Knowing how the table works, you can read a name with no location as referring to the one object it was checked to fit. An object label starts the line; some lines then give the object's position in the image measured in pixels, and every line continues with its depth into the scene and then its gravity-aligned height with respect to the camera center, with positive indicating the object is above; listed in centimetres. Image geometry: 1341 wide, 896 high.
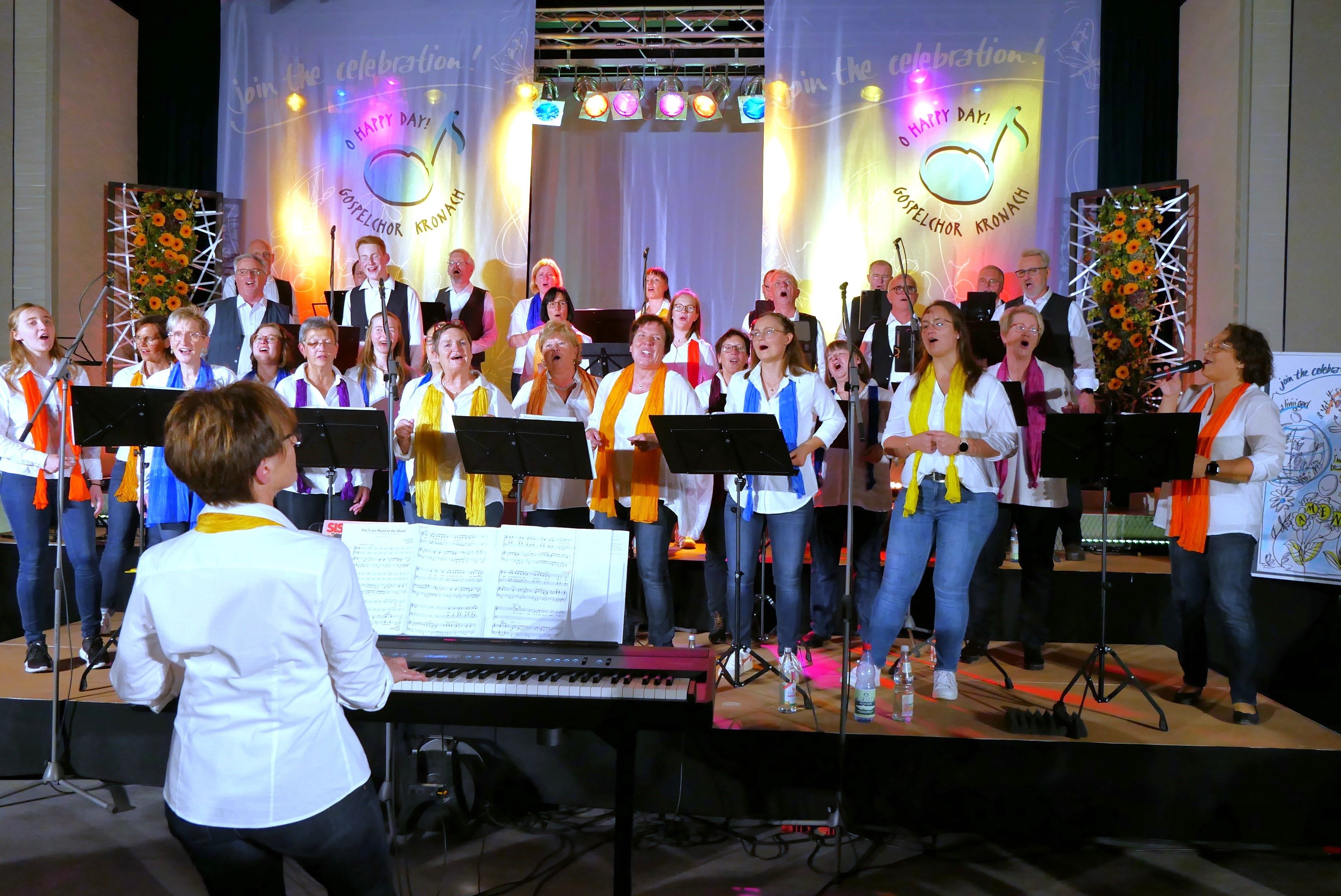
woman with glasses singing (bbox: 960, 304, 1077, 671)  470 -31
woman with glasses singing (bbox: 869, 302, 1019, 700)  388 -19
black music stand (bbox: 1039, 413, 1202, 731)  379 -3
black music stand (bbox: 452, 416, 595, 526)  399 -7
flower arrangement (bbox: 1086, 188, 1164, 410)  718 +106
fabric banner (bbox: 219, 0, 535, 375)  821 +249
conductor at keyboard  166 -39
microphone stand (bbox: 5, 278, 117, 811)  371 -76
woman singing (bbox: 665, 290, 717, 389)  596 +55
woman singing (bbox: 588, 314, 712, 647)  455 -19
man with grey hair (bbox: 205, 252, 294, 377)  660 +74
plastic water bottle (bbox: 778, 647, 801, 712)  383 -97
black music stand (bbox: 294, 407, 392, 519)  414 -5
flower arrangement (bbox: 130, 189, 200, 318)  788 +139
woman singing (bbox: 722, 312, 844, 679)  425 -20
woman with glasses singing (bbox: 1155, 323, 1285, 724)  393 -23
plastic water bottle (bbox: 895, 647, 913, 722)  374 -99
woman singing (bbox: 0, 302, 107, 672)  436 -29
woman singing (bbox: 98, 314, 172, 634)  467 -30
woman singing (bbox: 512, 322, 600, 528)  477 +15
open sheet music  287 -45
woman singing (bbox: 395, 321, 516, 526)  471 -3
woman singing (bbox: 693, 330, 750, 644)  506 -46
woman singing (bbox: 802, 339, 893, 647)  491 -44
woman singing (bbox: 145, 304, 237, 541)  463 +20
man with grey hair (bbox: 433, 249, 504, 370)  733 +94
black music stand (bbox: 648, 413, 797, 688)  374 -4
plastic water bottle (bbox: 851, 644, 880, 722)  371 -96
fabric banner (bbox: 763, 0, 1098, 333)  773 +241
